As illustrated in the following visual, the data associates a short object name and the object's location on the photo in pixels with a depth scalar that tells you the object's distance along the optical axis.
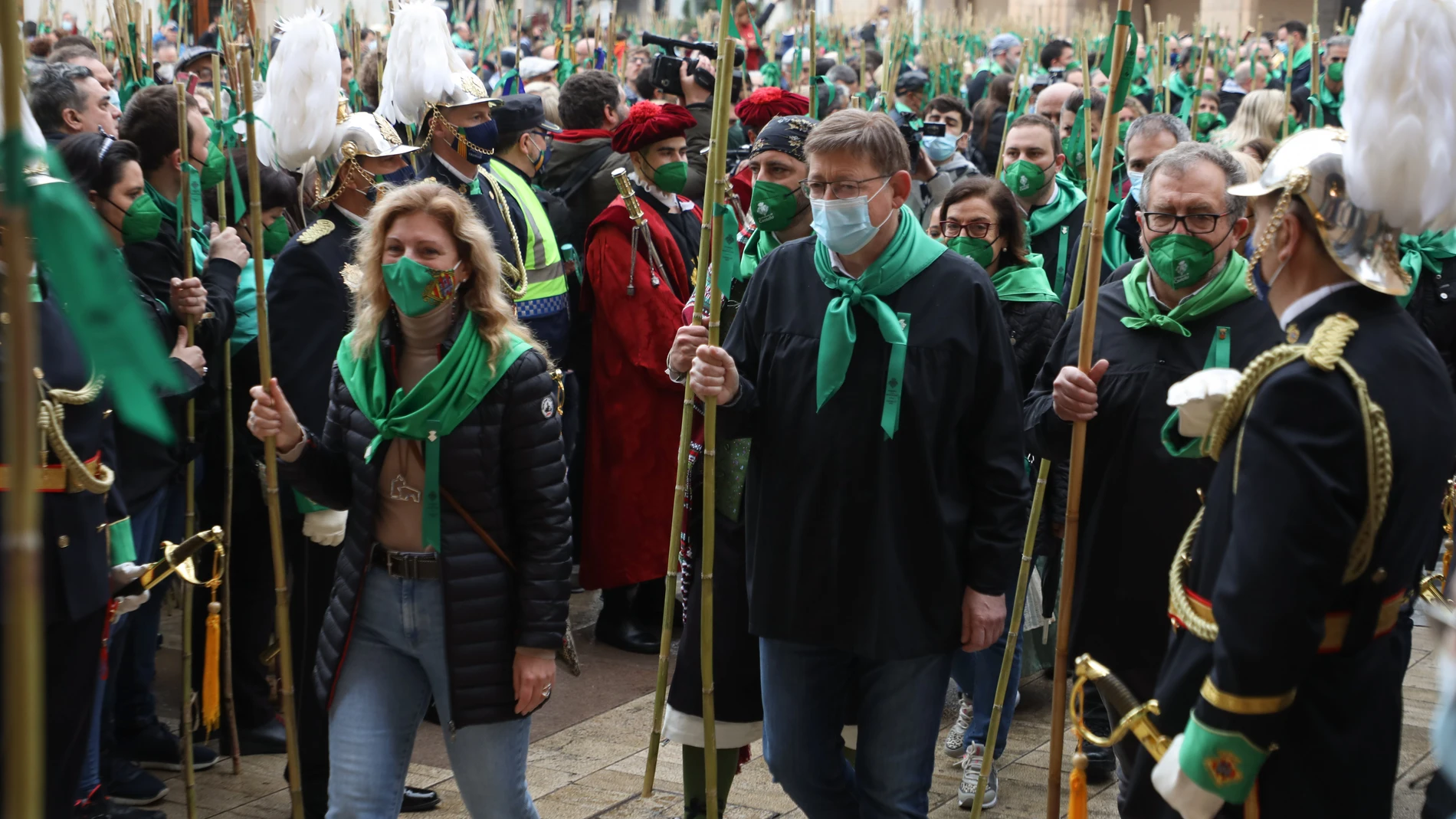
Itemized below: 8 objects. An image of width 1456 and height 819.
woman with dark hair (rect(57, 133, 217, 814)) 4.57
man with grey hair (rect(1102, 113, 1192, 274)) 5.96
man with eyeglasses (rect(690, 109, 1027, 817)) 3.44
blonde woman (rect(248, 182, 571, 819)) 3.45
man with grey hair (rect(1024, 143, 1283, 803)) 3.49
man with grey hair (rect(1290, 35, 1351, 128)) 10.85
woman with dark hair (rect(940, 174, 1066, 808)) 4.96
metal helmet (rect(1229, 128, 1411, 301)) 2.55
